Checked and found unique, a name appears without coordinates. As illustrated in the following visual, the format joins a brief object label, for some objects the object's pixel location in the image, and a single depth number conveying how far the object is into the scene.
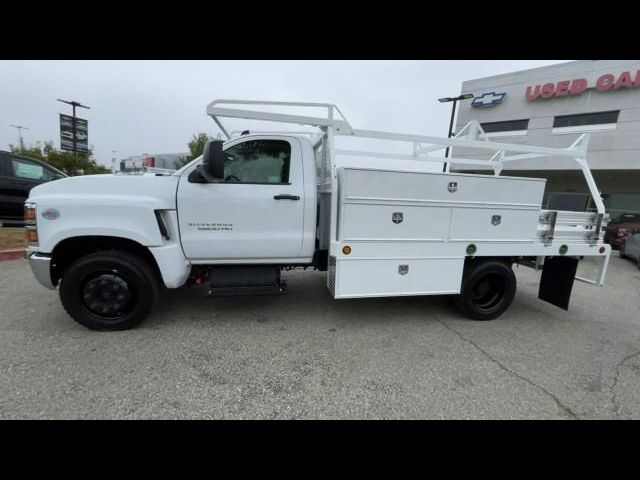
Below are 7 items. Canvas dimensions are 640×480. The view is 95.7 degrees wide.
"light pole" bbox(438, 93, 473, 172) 10.87
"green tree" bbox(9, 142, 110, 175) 19.71
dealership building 14.85
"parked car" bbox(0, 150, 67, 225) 6.68
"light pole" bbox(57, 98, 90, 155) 16.67
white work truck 3.00
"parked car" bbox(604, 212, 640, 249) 10.21
